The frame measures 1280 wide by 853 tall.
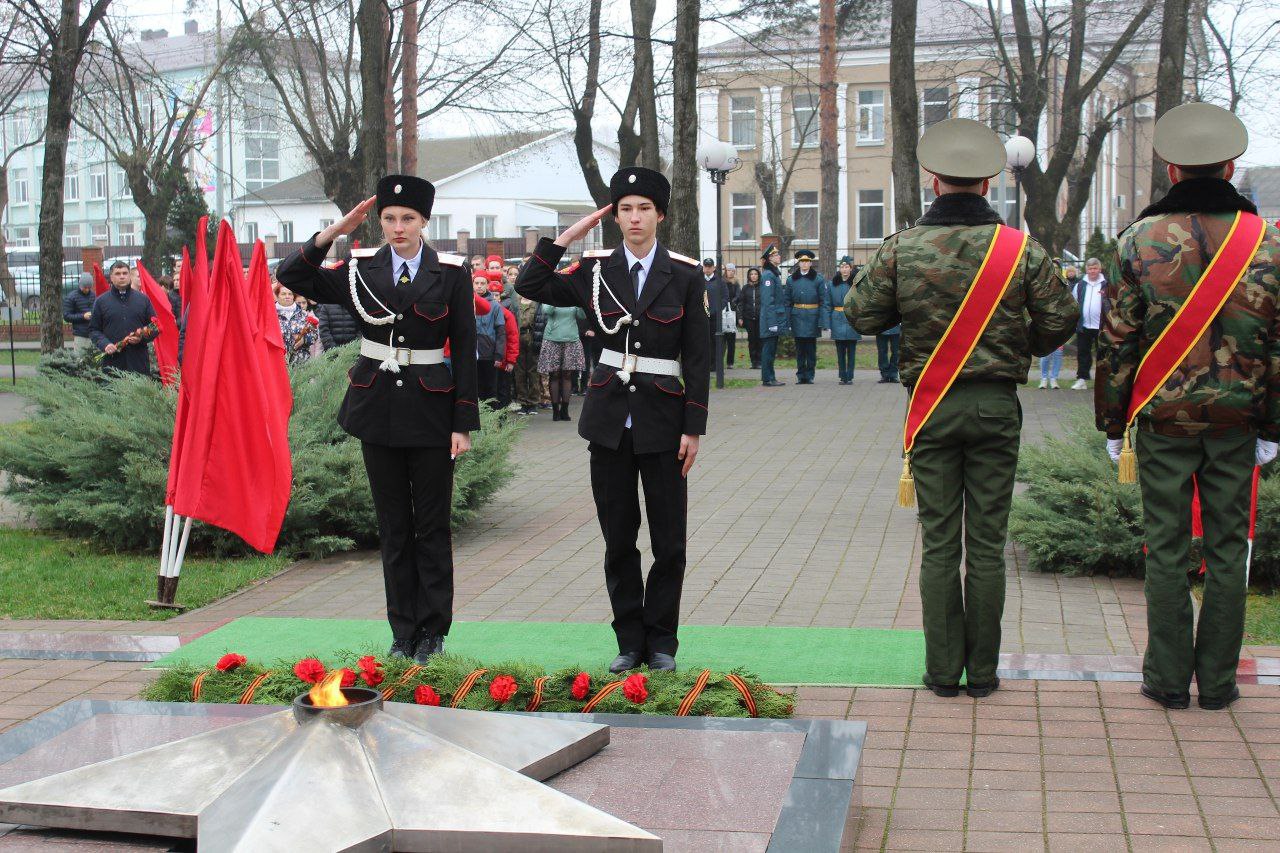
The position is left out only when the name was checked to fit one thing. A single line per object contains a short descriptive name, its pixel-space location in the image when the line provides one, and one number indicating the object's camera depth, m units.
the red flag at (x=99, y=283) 16.36
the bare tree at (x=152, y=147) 35.03
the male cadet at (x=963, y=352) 5.19
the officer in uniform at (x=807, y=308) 21.33
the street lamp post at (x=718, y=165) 21.95
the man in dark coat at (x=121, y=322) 15.09
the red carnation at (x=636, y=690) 4.72
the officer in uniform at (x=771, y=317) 21.38
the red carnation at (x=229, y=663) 5.12
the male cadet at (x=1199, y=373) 5.04
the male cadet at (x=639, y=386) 5.54
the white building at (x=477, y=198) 63.06
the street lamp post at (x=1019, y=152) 25.19
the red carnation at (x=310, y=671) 4.77
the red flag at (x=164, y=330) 8.13
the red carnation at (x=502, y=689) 4.82
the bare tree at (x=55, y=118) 20.42
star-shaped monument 3.36
